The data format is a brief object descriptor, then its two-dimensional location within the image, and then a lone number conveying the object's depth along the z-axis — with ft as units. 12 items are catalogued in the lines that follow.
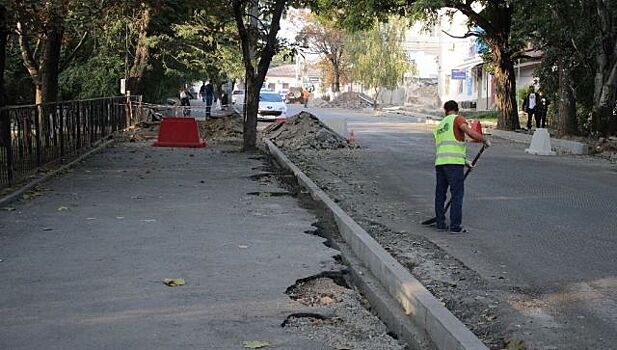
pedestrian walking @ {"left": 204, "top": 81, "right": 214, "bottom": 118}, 135.03
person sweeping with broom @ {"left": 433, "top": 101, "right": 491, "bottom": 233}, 30.19
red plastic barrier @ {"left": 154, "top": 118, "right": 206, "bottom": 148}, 74.40
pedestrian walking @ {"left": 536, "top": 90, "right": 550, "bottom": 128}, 102.42
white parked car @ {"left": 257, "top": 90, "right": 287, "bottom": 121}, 128.88
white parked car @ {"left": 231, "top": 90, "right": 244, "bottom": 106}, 198.98
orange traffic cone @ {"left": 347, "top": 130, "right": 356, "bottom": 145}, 76.59
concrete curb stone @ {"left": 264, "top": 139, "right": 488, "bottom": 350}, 16.02
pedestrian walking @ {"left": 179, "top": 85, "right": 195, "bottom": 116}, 114.81
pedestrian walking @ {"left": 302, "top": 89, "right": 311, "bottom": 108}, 258.16
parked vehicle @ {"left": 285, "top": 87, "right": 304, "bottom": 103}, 290.81
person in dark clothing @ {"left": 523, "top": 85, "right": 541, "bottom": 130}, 101.81
